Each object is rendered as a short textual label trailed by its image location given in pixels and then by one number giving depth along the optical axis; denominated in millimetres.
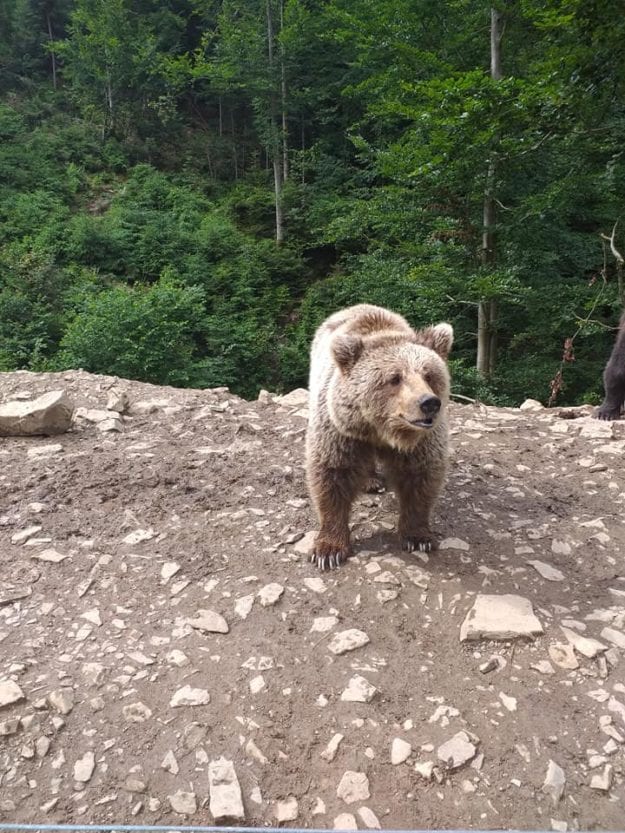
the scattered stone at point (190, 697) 2271
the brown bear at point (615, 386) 5781
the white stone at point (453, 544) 3293
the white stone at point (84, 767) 1980
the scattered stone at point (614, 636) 2576
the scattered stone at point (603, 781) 1975
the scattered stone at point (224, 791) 1885
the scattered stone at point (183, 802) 1897
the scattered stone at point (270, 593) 2848
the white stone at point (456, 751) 2057
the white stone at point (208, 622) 2660
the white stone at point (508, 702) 2273
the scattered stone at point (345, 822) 1865
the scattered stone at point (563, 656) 2457
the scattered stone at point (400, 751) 2078
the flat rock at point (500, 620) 2592
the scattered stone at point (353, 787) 1953
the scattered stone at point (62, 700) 2219
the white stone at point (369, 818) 1873
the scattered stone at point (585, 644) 2508
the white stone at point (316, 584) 2945
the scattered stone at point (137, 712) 2203
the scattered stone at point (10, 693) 2211
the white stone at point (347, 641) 2564
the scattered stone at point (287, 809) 1902
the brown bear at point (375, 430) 2811
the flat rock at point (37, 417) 4559
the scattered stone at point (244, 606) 2773
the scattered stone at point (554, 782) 1950
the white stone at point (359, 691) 2314
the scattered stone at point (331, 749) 2088
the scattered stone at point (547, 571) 3047
